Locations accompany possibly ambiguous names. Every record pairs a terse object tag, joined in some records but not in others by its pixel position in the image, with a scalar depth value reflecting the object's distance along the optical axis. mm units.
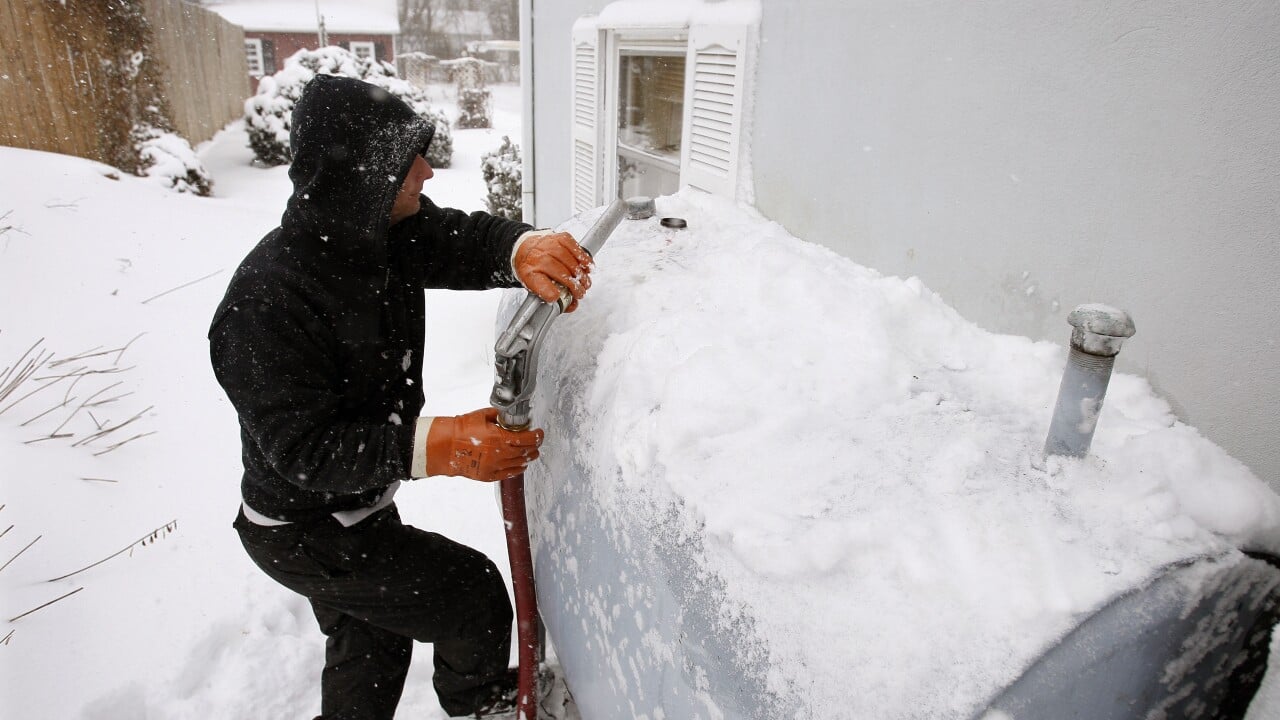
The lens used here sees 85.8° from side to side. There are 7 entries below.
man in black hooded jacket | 1542
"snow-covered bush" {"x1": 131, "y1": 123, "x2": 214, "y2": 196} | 9102
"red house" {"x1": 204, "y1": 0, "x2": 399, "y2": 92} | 28219
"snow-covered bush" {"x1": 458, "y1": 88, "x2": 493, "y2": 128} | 20766
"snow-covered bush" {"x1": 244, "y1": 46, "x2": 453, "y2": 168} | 12688
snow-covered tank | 871
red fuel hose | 1771
